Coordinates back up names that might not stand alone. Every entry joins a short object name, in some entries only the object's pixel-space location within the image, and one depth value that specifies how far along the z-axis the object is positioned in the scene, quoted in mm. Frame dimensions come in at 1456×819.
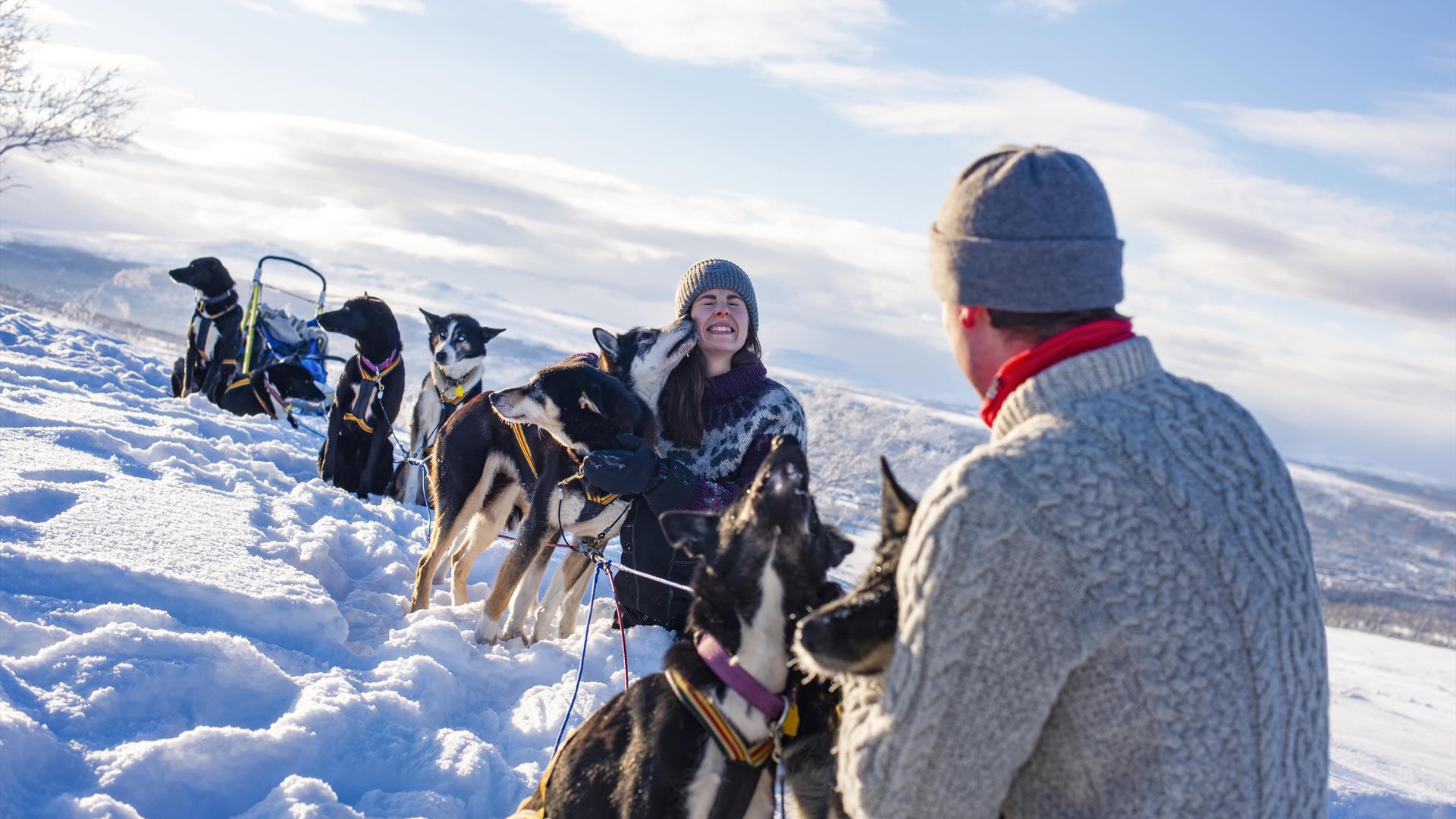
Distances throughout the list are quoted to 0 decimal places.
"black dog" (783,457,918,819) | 1832
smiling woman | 5156
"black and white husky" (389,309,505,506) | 10031
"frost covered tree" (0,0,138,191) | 30609
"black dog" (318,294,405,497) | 10023
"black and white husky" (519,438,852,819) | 2732
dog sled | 13578
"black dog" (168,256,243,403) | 13969
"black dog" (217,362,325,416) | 13570
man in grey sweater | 1576
